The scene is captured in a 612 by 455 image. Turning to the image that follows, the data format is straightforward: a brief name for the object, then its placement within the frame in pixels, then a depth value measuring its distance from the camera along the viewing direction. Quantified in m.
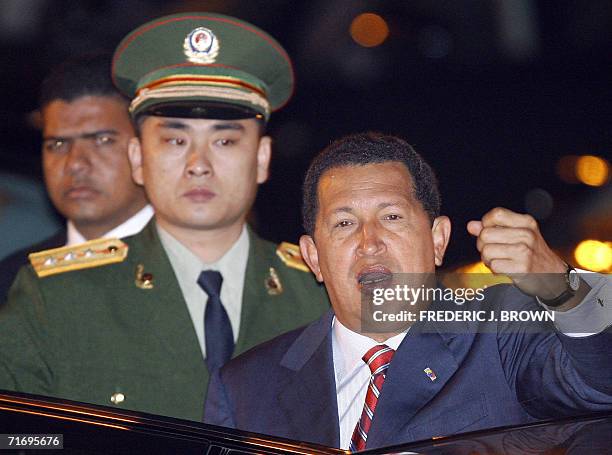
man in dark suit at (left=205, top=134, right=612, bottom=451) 5.35
